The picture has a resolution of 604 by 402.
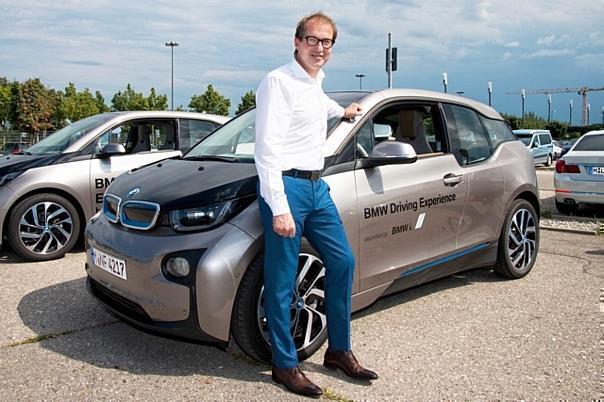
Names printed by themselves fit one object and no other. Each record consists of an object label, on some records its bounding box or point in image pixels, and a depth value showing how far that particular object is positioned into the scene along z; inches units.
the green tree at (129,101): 2416.3
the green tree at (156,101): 2502.5
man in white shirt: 112.2
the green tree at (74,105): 2303.2
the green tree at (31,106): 2114.9
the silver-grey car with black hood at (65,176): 231.1
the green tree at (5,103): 2188.7
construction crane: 4629.9
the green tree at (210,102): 2215.8
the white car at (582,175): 349.4
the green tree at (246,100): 2251.2
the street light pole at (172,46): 1986.2
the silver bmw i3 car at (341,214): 123.3
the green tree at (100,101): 2813.7
